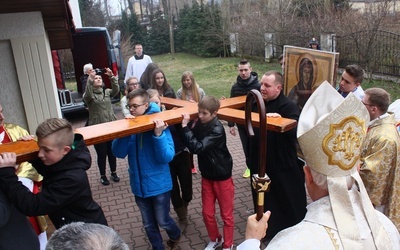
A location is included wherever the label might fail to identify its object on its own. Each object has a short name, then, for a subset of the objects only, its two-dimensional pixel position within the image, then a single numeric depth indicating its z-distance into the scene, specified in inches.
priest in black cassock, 155.6
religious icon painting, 192.9
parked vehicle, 421.7
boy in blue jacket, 138.3
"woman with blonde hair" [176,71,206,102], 225.6
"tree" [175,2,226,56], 1007.0
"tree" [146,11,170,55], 1229.1
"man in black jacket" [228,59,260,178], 212.4
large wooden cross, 107.5
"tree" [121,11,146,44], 1237.7
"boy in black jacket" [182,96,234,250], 143.1
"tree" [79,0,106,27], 1195.3
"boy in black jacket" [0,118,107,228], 98.3
